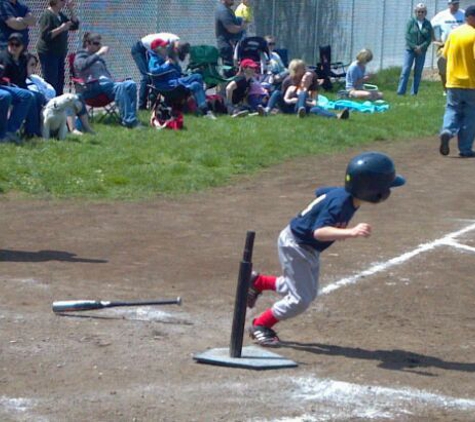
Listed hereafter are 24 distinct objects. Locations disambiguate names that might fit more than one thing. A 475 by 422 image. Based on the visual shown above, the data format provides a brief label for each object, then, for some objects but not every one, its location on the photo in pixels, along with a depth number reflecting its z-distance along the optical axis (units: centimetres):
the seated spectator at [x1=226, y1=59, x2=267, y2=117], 2027
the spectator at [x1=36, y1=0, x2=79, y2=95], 1745
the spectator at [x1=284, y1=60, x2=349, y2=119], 1998
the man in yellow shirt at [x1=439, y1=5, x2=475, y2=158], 1623
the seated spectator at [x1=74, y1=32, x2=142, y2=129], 1716
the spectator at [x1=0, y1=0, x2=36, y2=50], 1628
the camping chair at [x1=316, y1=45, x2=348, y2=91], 2606
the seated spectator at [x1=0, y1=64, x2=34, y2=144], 1462
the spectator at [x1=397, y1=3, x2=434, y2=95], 2648
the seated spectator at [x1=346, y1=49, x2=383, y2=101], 2400
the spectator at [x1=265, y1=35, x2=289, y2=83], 2161
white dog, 1516
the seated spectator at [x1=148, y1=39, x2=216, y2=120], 1830
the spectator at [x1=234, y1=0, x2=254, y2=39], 2476
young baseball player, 675
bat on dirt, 762
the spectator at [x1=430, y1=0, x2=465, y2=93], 2725
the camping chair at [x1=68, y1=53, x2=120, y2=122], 1730
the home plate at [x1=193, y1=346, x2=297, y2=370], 671
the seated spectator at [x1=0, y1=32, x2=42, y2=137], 1513
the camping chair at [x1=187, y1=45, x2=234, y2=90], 2114
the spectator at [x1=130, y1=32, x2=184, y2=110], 1919
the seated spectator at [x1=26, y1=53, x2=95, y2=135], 1595
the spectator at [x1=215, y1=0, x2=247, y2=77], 2256
